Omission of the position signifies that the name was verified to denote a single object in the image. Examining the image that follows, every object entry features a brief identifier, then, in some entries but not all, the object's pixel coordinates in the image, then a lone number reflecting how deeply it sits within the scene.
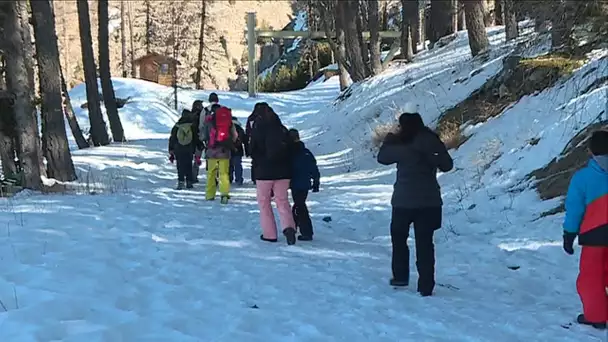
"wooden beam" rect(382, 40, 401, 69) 30.82
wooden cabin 61.59
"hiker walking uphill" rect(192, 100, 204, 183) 15.26
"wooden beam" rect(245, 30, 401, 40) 44.31
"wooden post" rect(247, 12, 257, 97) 46.00
